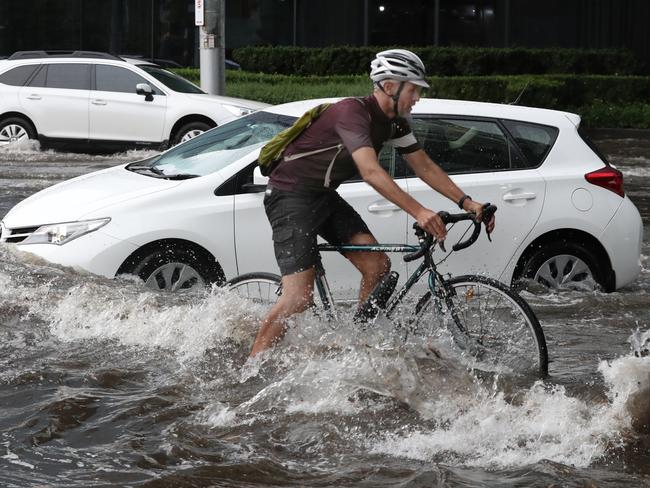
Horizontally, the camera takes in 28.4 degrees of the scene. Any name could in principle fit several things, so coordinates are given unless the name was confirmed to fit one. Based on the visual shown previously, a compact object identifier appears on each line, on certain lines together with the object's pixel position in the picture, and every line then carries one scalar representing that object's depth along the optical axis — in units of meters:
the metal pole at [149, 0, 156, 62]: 30.60
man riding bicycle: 5.86
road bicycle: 6.23
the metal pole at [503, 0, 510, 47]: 32.25
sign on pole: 16.02
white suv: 19.12
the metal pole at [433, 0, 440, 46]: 31.89
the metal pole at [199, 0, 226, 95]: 16.07
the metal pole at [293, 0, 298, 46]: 31.75
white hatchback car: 8.03
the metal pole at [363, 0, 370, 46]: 31.94
